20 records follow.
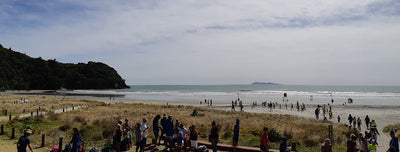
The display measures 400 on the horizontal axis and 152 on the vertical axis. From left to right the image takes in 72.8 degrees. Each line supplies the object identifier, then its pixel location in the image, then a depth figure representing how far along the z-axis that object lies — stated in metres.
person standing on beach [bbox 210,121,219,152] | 10.95
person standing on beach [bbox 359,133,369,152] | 9.98
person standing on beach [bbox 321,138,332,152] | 9.25
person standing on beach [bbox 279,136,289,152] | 9.97
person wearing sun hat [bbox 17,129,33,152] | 8.79
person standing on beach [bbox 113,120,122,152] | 10.71
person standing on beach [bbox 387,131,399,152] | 9.23
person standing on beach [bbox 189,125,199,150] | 11.09
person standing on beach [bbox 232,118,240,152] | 11.38
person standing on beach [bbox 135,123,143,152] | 10.99
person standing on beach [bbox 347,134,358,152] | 9.37
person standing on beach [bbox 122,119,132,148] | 11.50
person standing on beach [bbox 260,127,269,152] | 10.44
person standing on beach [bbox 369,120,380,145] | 14.23
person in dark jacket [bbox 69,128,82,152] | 10.12
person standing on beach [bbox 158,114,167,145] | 12.12
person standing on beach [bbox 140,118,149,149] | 11.21
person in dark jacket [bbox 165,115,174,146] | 11.46
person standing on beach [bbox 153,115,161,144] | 12.31
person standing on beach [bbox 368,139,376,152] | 10.90
